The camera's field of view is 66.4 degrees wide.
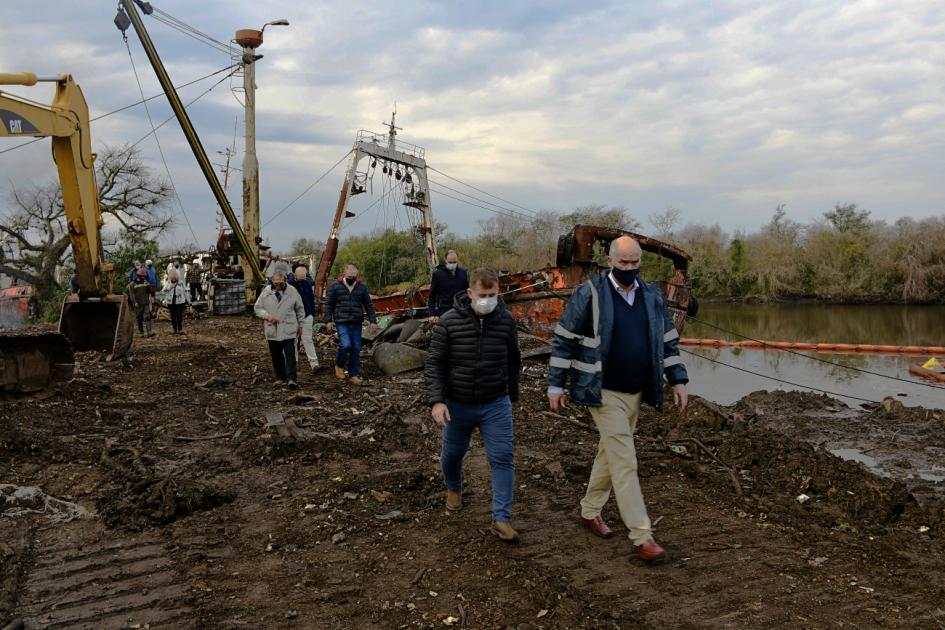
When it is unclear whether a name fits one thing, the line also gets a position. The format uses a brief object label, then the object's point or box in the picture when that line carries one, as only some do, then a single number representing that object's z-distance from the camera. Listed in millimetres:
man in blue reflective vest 4375
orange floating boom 18359
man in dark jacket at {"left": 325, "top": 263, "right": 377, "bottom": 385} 10109
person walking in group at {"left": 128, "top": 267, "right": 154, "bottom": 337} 15586
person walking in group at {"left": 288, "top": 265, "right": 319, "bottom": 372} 11383
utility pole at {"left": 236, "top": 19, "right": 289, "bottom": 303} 23000
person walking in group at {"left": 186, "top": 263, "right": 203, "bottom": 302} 27703
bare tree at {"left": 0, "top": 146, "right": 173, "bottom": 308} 31297
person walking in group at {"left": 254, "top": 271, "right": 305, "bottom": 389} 9477
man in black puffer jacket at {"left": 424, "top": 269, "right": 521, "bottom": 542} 4703
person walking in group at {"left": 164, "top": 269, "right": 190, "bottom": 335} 15891
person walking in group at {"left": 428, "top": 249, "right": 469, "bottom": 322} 11188
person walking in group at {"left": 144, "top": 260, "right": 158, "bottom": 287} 16031
